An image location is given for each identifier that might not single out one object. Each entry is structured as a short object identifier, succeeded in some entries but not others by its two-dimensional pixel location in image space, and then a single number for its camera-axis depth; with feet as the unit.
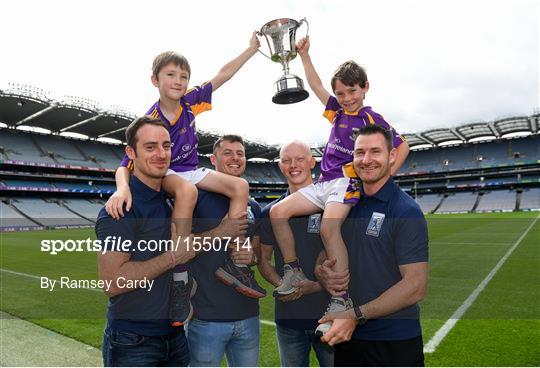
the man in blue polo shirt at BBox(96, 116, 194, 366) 7.23
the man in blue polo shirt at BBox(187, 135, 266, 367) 8.27
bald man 9.30
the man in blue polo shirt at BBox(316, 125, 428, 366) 7.04
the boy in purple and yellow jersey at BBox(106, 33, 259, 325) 8.05
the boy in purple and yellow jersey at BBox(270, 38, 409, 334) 8.82
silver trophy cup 11.29
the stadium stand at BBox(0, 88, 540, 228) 128.77
